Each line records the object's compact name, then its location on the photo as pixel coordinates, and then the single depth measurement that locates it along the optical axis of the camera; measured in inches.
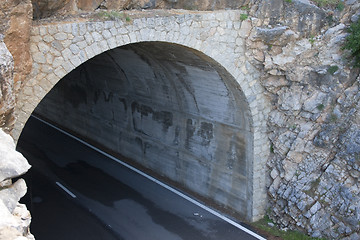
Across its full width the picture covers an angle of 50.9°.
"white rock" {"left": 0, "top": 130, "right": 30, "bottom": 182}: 176.0
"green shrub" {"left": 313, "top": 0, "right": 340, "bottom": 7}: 447.5
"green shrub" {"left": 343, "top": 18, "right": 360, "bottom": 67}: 410.9
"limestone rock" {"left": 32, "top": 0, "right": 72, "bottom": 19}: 323.0
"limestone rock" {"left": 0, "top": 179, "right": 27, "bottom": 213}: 178.0
